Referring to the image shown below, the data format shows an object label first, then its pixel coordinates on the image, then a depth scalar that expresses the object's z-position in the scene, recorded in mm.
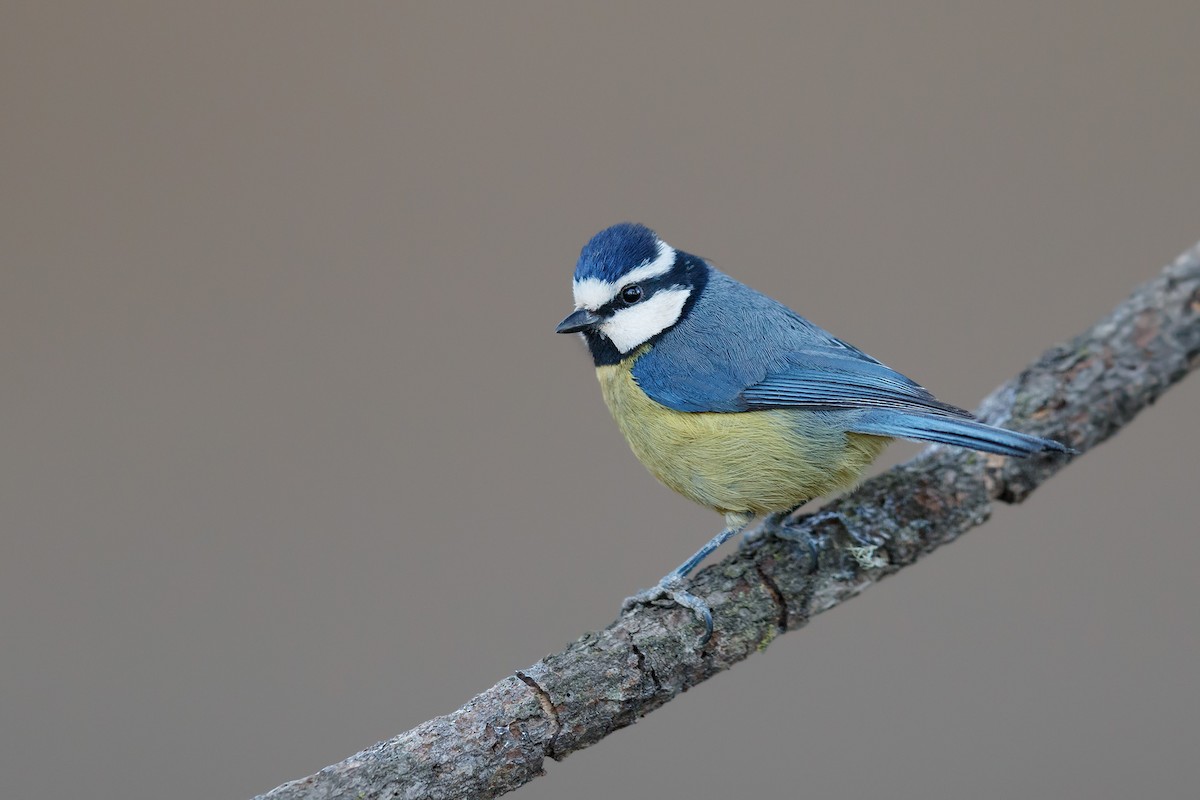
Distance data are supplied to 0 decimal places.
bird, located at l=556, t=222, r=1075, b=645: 4206
